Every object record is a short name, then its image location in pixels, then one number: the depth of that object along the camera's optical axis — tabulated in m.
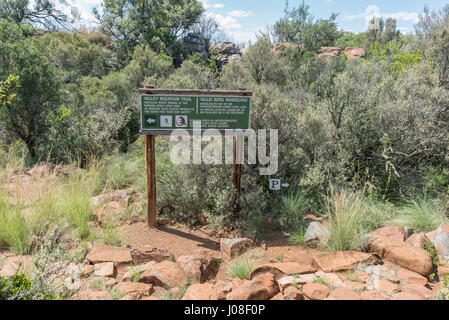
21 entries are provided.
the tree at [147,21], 21.19
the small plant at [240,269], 3.22
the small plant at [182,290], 2.88
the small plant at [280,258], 3.69
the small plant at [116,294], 2.77
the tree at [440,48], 8.16
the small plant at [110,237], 4.04
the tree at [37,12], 18.76
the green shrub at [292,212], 4.57
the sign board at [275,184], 4.95
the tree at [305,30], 20.91
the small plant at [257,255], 3.77
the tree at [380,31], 27.77
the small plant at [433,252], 3.19
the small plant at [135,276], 3.14
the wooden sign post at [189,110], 4.39
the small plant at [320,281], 2.89
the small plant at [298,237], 4.12
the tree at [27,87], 7.42
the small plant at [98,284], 2.95
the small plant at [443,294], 2.41
